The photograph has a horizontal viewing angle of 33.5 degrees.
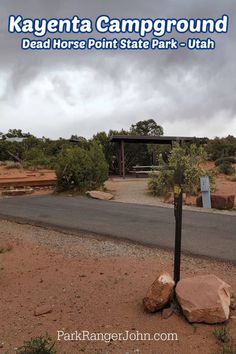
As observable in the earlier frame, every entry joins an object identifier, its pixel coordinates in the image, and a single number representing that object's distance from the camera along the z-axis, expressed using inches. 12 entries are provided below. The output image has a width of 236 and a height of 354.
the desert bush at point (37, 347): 131.3
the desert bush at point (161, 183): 625.3
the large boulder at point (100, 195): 570.2
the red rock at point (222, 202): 476.3
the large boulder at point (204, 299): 152.9
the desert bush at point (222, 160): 1322.6
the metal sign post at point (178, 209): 171.3
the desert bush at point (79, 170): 652.1
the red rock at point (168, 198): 542.1
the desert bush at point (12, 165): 1246.1
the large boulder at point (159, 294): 164.1
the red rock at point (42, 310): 167.2
